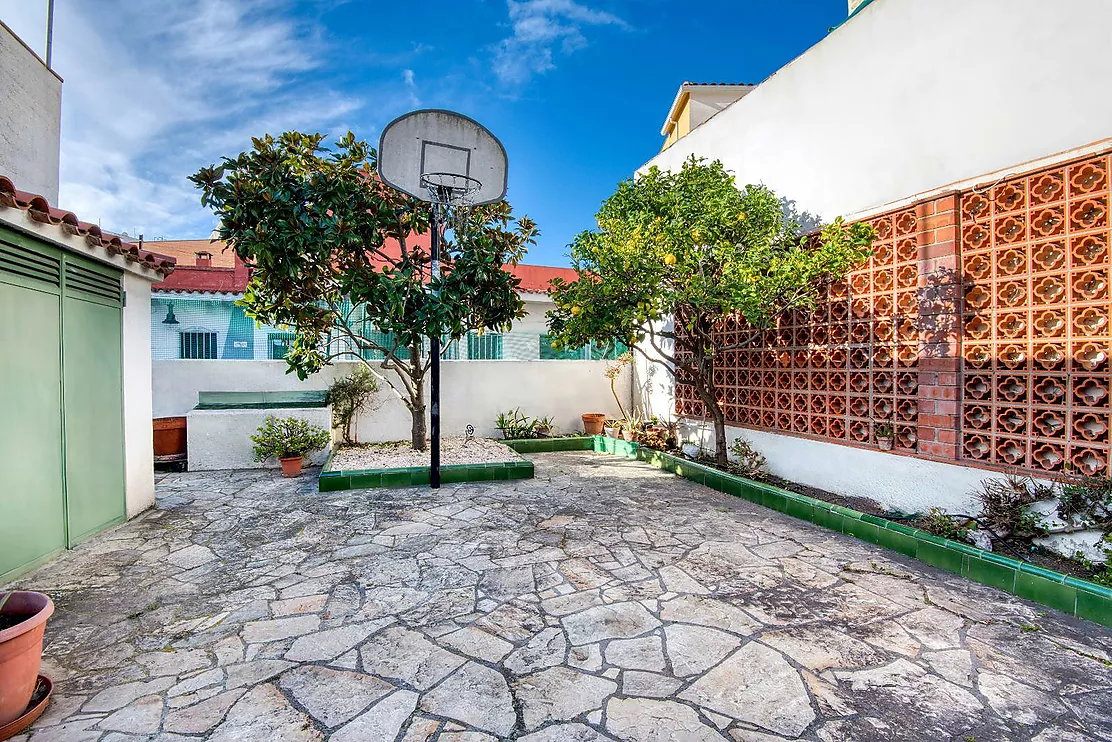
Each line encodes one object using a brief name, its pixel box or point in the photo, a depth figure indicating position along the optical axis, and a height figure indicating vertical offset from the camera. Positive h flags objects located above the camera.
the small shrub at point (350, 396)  8.05 -0.37
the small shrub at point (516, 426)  9.13 -0.96
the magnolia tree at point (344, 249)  5.66 +1.43
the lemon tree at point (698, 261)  5.00 +1.05
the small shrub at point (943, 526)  3.96 -1.23
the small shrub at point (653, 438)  8.18 -1.09
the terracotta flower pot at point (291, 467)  6.83 -1.21
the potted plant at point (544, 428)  9.35 -1.03
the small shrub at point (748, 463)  6.20 -1.15
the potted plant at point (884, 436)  4.91 -0.65
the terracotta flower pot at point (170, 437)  7.12 -0.84
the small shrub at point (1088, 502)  3.38 -0.89
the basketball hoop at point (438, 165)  6.26 +2.50
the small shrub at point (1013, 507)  3.70 -1.02
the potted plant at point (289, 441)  6.95 -0.91
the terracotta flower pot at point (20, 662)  2.05 -1.13
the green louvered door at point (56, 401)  3.50 -0.19
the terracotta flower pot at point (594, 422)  9.66 -0.95
